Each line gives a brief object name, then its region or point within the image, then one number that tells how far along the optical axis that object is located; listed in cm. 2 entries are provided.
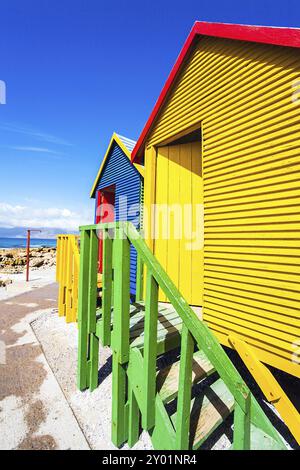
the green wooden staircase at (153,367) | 190
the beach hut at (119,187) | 730
